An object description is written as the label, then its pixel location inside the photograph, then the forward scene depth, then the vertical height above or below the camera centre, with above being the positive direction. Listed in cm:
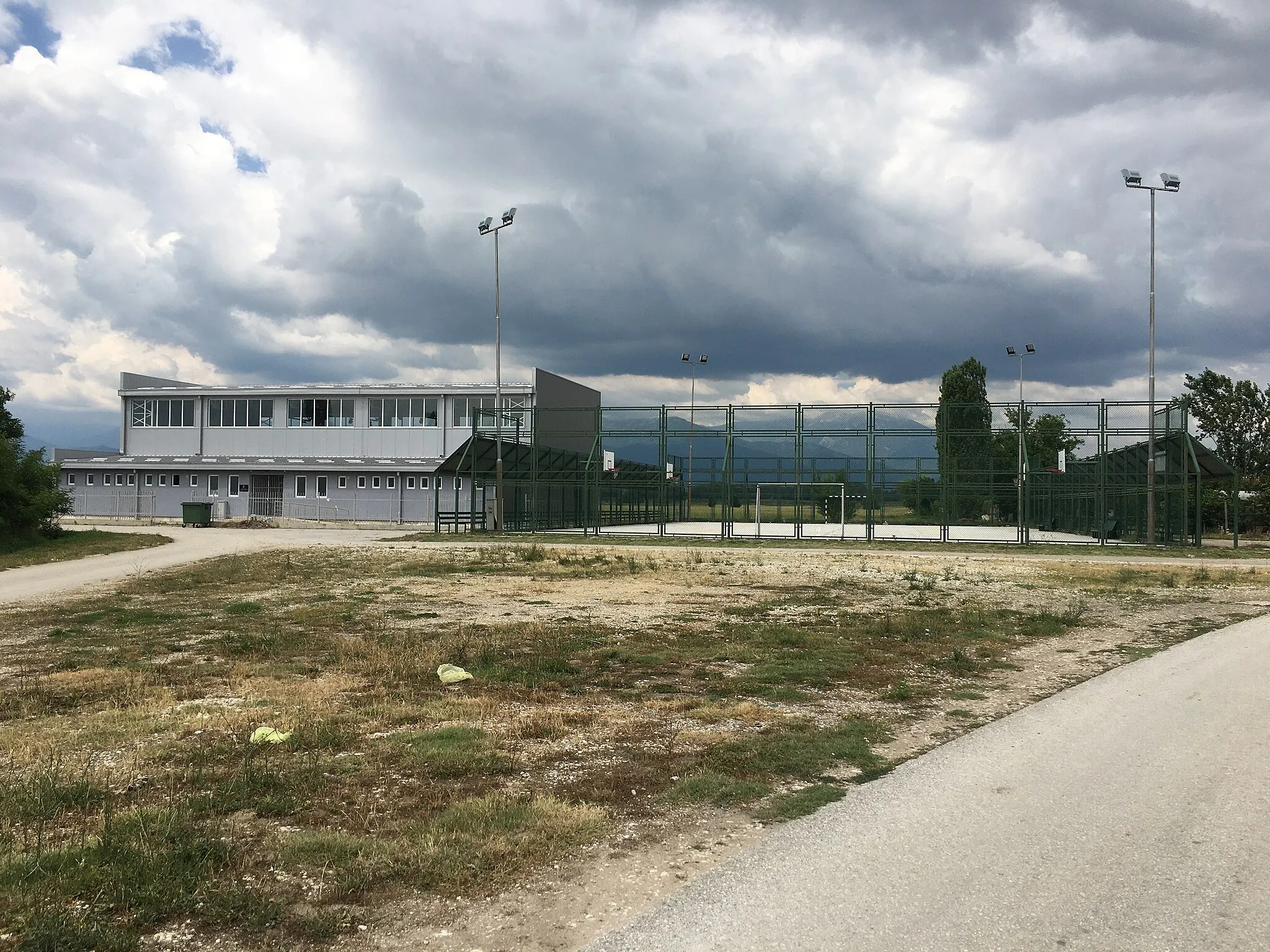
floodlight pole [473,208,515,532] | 3843 +269
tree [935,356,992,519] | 3591 +176
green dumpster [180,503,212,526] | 4581 -122
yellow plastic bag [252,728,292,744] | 687 -182
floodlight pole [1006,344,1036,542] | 3447 -121
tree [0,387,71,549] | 2784 -25
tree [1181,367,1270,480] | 5778 +481
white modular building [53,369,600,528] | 5025 +242
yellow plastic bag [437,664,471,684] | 917 -181
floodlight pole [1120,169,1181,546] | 3183 +352
